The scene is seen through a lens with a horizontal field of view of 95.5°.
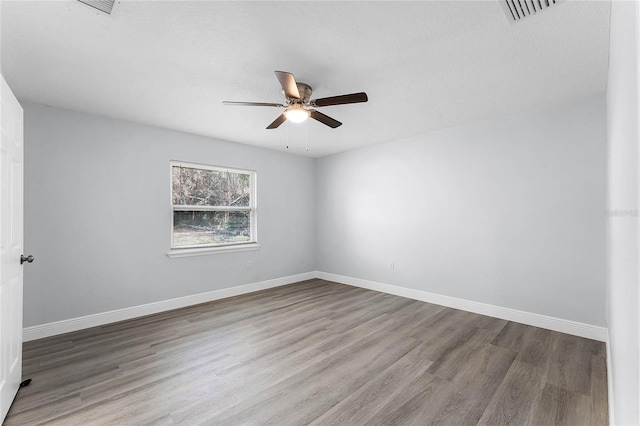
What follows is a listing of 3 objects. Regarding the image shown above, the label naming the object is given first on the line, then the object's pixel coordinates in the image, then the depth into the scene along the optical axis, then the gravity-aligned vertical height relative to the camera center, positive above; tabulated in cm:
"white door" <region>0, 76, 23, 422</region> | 180 -22
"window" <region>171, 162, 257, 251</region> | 425 +11
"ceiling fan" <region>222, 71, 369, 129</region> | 226 +96
